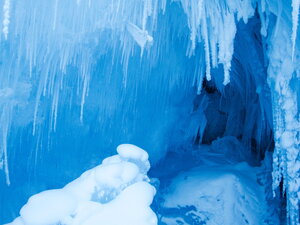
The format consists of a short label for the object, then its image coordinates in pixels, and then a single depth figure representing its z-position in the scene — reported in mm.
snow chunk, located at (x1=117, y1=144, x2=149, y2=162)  3072
